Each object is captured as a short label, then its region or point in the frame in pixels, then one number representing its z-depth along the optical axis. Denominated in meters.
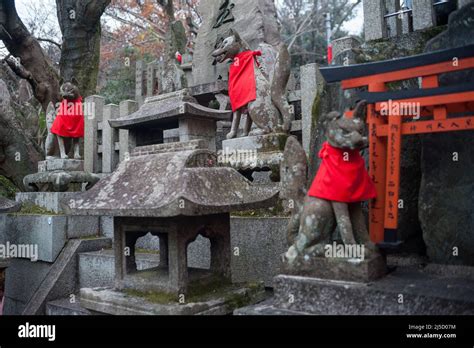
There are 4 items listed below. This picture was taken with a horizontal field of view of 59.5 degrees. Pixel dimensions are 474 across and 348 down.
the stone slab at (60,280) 6.65
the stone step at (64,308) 5.89
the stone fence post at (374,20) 5.59
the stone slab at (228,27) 9.79
